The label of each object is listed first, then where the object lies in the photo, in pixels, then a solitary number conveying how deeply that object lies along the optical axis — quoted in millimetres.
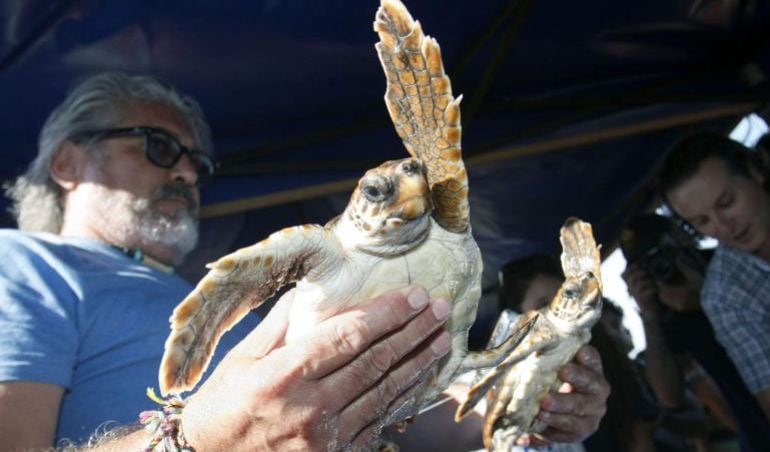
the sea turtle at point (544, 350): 1051
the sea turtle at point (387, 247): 686
